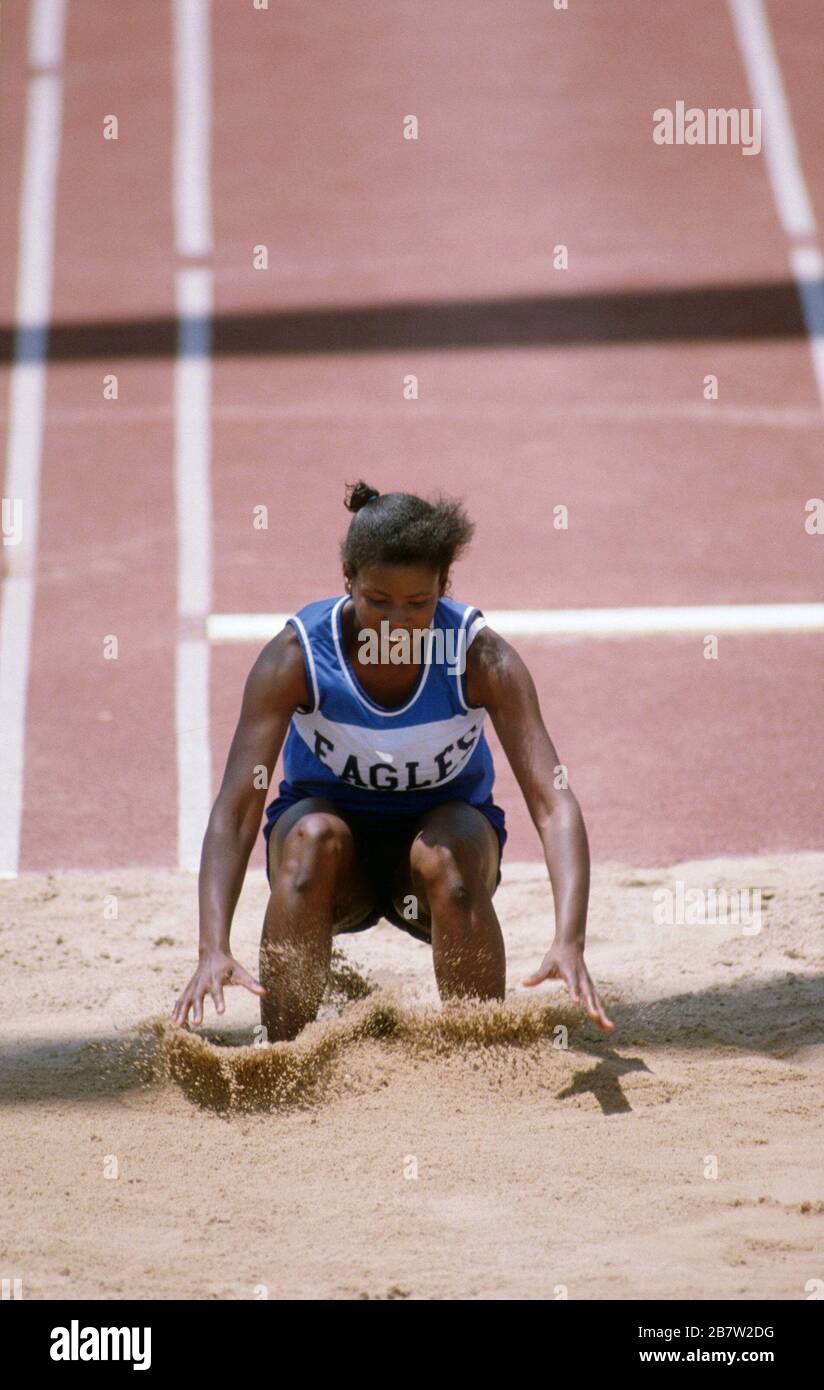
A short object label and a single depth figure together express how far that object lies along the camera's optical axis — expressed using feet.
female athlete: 21.97
